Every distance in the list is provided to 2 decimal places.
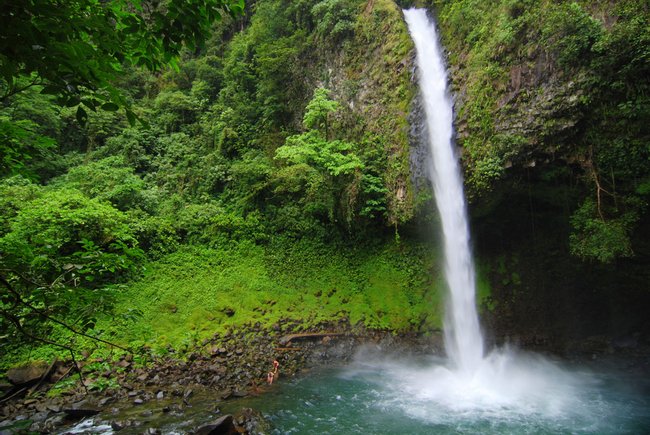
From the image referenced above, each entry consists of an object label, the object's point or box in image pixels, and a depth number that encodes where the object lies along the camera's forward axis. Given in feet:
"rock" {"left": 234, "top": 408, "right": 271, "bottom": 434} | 18.84
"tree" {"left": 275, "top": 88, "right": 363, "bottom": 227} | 34.60
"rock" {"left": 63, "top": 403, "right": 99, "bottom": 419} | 20.38
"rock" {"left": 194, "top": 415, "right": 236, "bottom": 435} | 17.26
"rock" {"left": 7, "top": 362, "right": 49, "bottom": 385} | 23.27
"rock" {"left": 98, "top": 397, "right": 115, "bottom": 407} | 22.10
